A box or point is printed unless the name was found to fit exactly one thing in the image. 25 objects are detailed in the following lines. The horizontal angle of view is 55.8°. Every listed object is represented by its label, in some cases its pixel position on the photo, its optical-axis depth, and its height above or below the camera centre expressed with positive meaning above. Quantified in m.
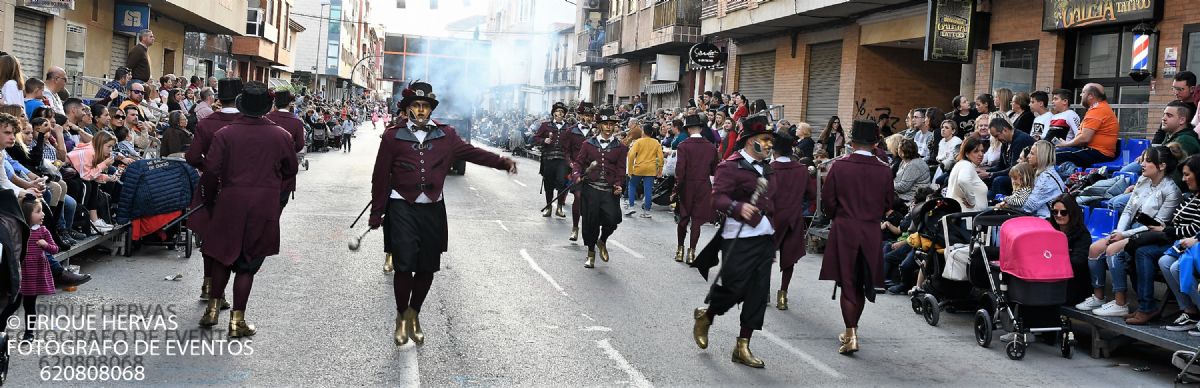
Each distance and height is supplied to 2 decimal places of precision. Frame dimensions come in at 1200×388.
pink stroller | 8.80 -0.86
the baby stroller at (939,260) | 10.08 -0.85
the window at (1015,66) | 17.62 +1.72
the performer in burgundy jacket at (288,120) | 11.46 +0.02
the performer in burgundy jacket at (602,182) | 12.79 -0.44
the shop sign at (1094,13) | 14.65 +2.26
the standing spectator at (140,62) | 20.56 +0.92
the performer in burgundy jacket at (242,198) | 7.90 -0.56
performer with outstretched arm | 7.85 -0.51
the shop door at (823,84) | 24.83 +1.71
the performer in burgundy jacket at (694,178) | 13.59 -0.33
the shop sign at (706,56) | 31.83 +2.69
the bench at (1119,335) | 8.07 -1.12
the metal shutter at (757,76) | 29.28 +2.11
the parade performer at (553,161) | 18.38 -0.33
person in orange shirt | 12.70 +0.48
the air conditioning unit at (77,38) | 23.73 +1.46
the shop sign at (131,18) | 26.31 +2.19
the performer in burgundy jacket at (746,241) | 7.83 -0.61
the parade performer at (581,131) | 16.78 +0.17
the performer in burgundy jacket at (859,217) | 8.52 -0.41
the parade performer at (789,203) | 9.46 -0.39
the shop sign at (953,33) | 18.30 +2.20
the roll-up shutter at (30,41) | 21.09 +1.21
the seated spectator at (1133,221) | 8.91 -0.32
